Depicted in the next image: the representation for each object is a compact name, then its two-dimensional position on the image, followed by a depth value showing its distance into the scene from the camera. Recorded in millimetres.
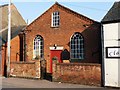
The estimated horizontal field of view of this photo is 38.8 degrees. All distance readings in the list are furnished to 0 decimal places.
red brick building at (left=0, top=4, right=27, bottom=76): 18130
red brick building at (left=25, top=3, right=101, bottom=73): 15111
